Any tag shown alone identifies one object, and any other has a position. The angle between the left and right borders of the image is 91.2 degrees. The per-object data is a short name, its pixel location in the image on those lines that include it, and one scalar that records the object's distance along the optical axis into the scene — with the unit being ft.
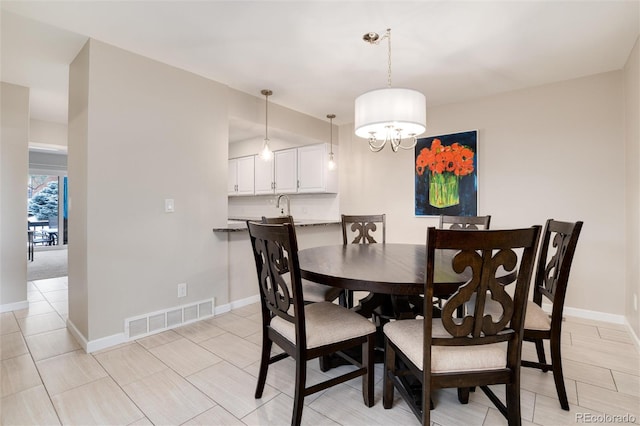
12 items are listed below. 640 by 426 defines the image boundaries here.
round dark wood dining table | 4.63
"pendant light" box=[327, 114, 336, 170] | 14.37
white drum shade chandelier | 6.49
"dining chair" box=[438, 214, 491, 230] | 8.88
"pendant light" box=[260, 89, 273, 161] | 11.29
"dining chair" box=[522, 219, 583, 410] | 5.24
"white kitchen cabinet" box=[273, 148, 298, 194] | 15.82
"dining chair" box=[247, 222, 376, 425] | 4.83
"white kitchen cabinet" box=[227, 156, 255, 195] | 17.56
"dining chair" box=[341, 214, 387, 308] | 10.25
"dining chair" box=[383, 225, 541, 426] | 3.81
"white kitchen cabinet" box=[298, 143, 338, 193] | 15.10
